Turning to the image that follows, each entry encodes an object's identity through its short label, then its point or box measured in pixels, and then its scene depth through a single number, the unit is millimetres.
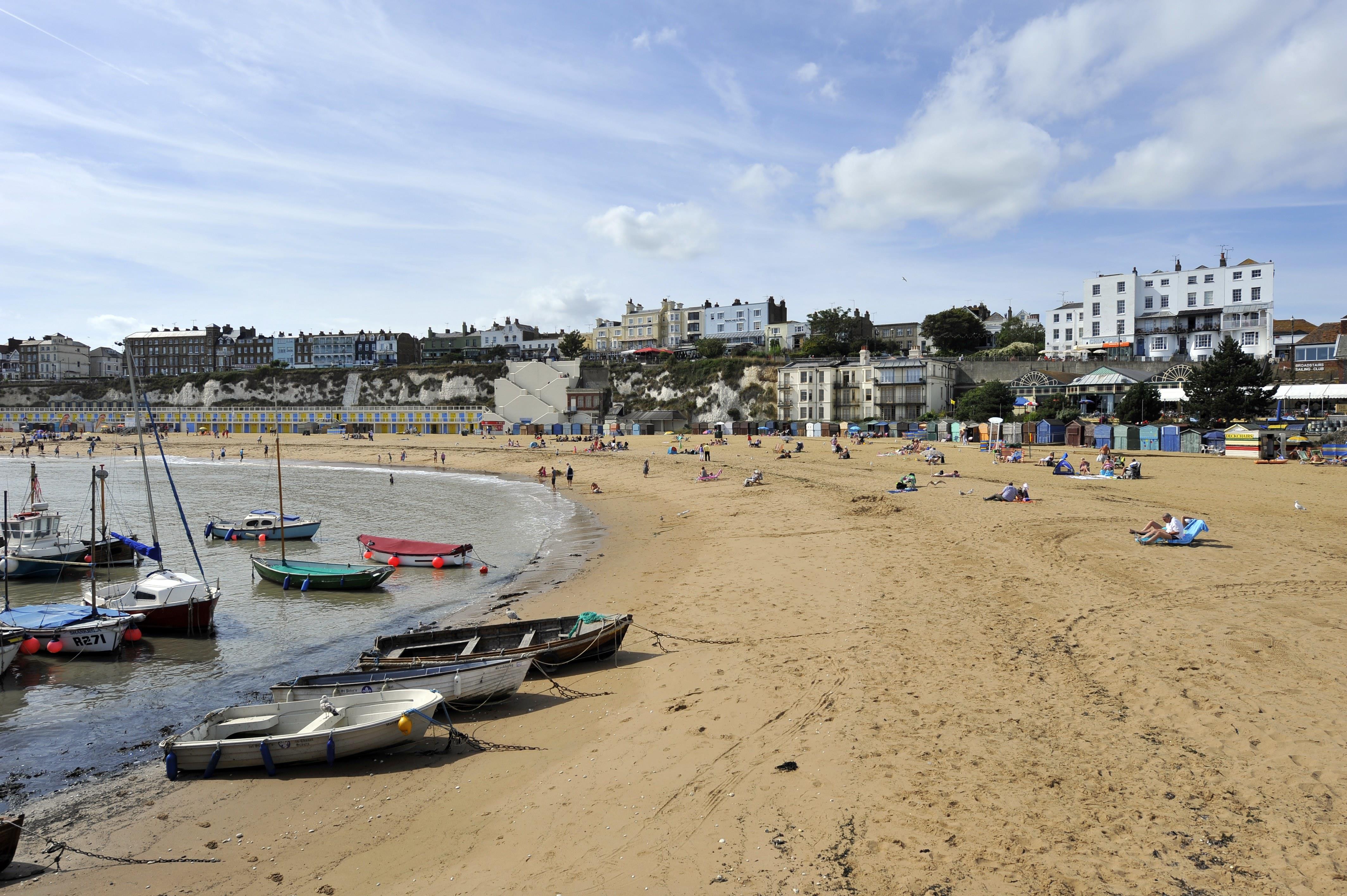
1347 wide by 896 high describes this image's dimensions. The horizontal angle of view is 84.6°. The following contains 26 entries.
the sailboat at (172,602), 18422
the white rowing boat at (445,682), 12453
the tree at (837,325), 109594
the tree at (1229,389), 52562
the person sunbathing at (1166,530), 21266
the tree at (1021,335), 107438
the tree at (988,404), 66500
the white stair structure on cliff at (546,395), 94188
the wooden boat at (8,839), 8641
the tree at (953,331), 100125
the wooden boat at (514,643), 14242
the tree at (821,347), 95062
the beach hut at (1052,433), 56344
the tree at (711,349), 103250
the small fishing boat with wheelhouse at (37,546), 24703
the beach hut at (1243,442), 44531
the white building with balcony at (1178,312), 80062
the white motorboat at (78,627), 16781
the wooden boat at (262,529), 31859
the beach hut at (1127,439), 50250
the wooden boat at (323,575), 23125
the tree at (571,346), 117375
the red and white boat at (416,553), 26125
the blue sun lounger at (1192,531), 21094
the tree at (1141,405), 56969
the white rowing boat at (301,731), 10922
